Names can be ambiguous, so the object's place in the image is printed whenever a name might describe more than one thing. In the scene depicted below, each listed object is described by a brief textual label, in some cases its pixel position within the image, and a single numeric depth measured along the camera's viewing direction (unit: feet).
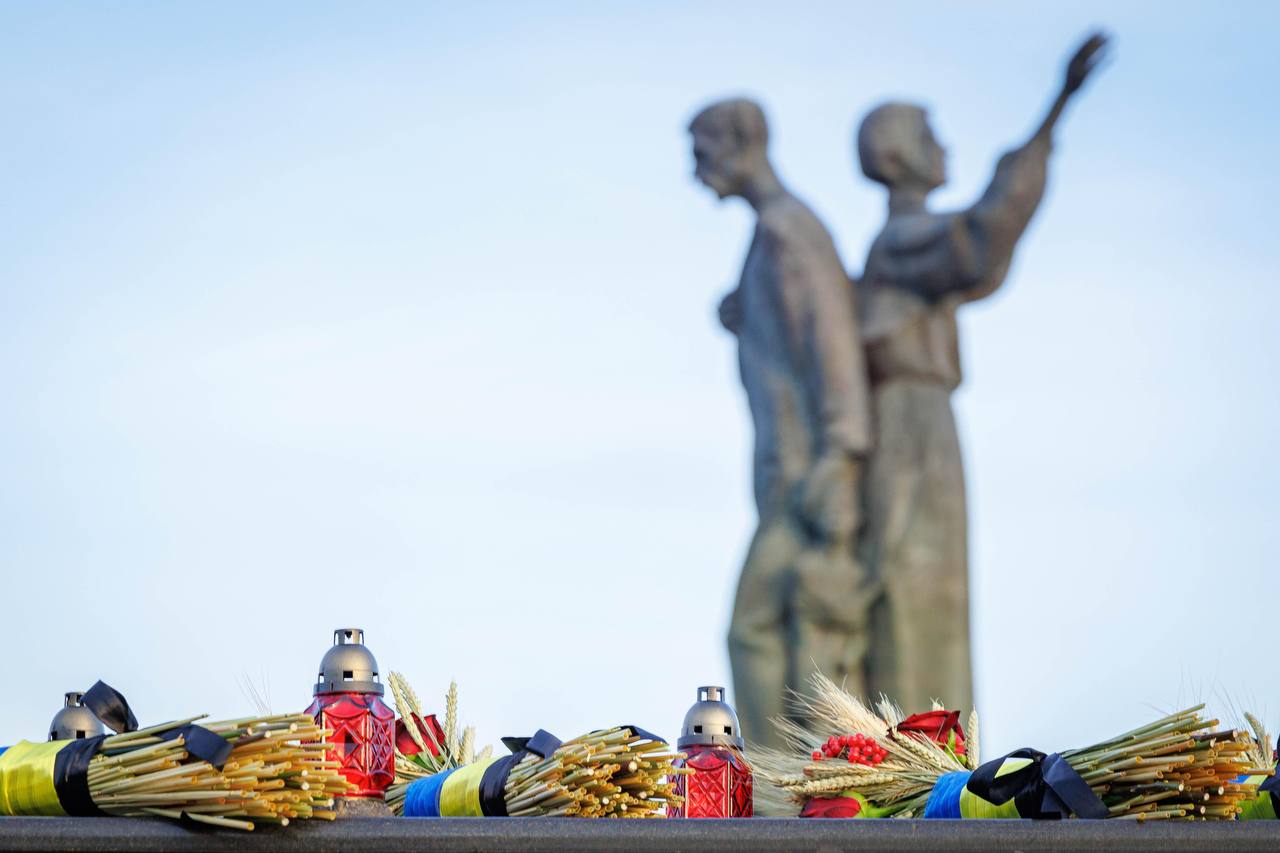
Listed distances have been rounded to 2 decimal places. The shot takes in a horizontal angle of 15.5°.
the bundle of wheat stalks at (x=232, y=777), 15.81
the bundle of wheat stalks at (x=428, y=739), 17.96
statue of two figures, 53.84
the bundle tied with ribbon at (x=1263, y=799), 16.93
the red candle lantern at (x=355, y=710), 16.70
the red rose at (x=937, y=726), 17.83
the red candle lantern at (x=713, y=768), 17.13
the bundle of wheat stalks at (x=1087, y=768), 16.47
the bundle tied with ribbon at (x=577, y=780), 16.48
